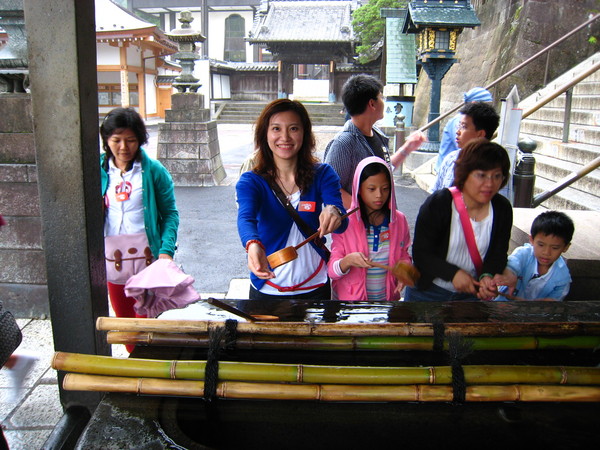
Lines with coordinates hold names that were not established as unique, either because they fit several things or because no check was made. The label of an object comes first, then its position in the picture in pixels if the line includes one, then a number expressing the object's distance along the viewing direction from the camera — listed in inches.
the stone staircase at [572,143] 243.4
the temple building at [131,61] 831.1
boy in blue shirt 104.6
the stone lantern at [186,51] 400.2
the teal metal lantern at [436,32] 406.3
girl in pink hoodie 100.9
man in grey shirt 127.3
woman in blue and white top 96.4
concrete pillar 71.1
